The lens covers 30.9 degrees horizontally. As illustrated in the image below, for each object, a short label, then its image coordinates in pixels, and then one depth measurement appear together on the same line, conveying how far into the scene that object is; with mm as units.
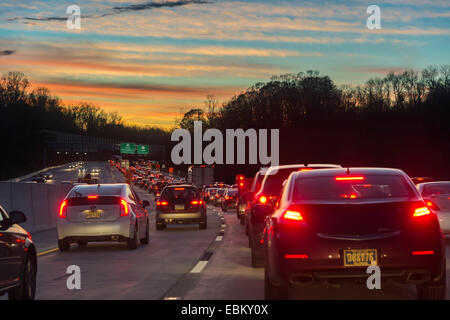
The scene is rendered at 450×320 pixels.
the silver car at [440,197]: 20172
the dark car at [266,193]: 14125
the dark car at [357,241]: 8531
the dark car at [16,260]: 8883
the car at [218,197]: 62906
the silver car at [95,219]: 18672
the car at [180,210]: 28734
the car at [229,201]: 49781
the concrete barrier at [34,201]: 23894
